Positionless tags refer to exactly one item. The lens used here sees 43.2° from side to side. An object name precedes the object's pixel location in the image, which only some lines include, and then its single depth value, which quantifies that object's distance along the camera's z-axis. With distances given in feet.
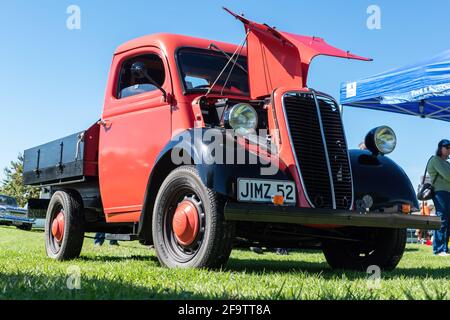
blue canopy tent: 30.25
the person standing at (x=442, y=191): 28.45
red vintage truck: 13.56
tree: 159.84
